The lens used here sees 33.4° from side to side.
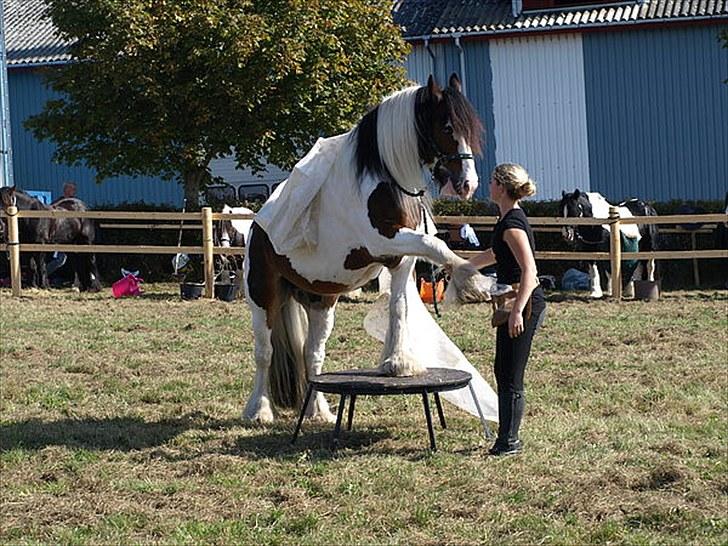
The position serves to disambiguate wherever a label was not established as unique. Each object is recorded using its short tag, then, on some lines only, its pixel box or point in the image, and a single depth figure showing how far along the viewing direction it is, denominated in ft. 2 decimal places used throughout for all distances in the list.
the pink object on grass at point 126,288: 59.82
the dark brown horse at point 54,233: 63.16
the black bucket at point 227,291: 57.47
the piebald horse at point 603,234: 58.75
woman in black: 22.48
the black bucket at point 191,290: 57.47
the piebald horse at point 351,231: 24.63
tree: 65.77
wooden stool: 23.75
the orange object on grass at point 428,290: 54.70
